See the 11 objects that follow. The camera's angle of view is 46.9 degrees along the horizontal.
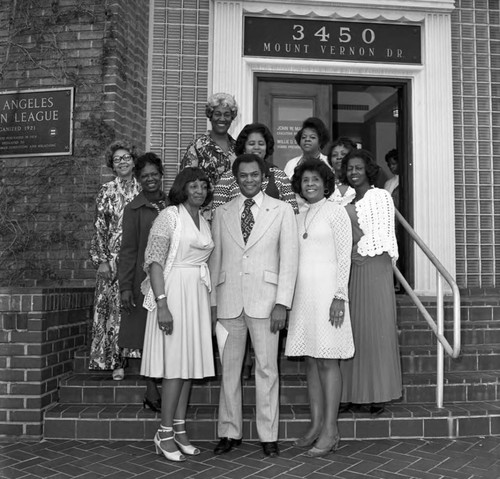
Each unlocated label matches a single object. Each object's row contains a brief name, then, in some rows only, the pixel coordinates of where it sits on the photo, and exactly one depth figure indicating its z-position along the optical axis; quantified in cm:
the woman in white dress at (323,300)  357
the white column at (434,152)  623
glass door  644
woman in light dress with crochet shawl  352
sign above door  625
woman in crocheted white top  389
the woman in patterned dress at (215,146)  428
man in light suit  350
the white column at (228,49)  611
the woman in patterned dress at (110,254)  424
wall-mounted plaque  555
